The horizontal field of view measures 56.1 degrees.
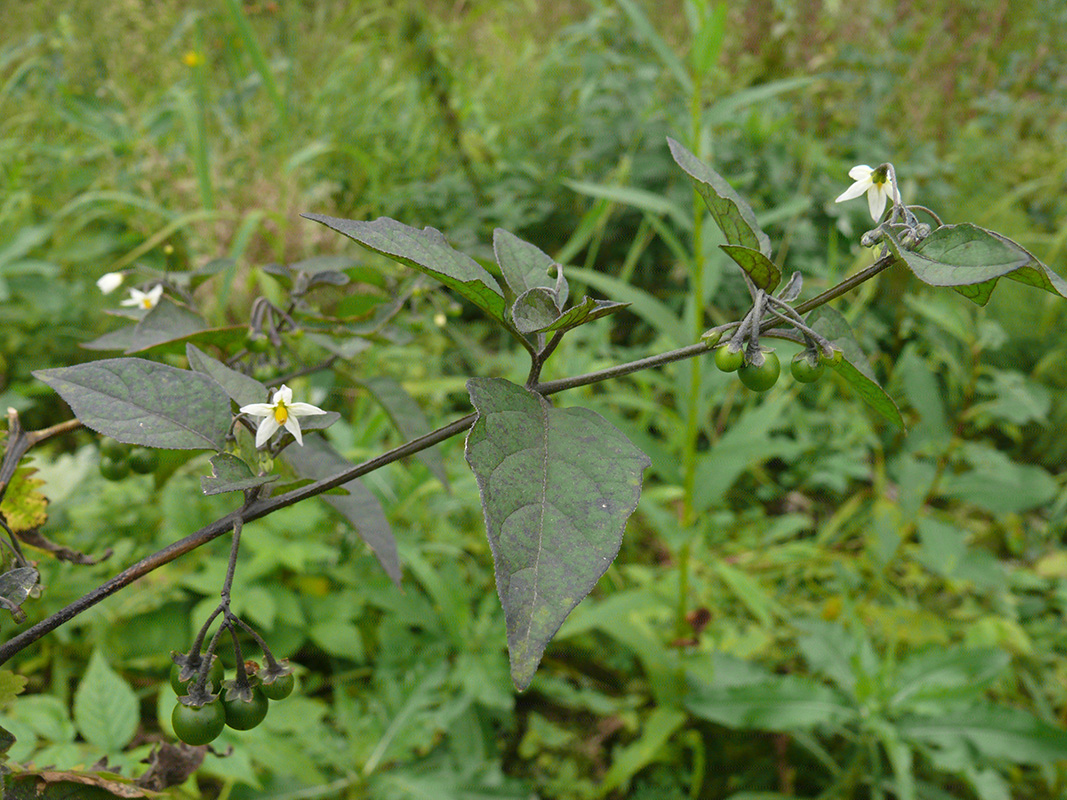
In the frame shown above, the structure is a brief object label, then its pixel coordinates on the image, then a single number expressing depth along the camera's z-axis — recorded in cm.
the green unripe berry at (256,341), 23
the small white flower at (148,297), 24
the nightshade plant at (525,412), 14
